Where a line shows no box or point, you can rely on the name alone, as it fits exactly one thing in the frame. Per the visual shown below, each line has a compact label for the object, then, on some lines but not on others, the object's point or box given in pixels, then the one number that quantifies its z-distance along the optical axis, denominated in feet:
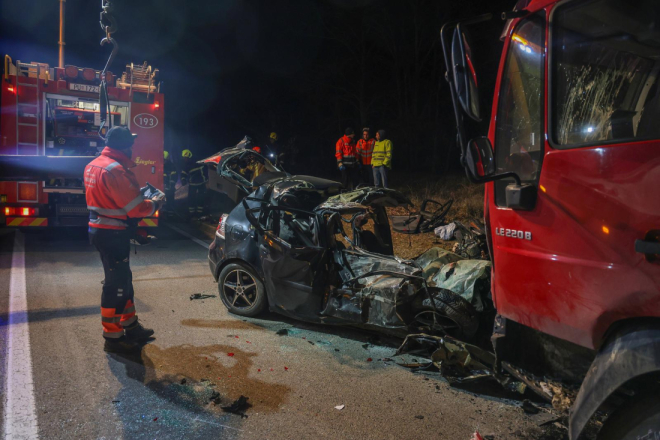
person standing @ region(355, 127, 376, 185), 45.63
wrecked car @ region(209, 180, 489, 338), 14.02
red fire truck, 29.50
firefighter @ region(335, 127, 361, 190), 46.39
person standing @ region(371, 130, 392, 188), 42.80
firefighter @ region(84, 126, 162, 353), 14.23
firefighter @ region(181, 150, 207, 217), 43.04
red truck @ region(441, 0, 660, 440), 6.53
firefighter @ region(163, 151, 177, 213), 44.67
